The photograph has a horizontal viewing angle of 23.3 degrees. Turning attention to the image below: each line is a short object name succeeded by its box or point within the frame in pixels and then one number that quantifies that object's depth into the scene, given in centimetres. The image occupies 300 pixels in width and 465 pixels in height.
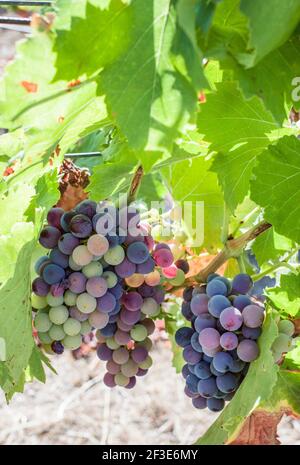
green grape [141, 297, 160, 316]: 94
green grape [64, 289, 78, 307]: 88
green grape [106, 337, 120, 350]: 98
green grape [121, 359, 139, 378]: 100
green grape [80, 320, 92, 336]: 90
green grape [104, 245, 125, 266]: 87
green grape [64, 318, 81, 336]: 88
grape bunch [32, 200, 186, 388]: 87
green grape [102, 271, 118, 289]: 88
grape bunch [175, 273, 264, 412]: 86
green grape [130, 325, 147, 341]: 95
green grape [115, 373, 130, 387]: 102
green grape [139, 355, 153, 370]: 101
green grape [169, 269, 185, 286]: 99
